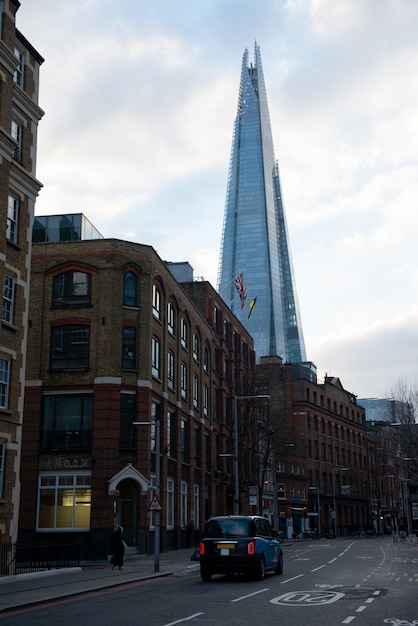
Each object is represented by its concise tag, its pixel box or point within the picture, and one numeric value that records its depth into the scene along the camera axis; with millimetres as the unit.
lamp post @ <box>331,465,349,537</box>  96188
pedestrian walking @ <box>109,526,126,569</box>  28881
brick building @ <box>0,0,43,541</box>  25328
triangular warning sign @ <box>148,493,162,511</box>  28844
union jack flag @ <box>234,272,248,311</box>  62531
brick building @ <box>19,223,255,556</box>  38438
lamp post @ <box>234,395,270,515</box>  44147
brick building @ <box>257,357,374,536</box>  90188
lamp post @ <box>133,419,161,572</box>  27750
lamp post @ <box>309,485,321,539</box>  90775
